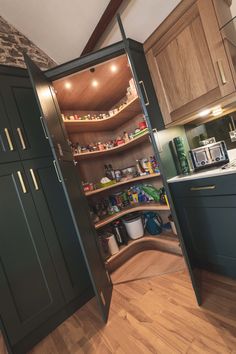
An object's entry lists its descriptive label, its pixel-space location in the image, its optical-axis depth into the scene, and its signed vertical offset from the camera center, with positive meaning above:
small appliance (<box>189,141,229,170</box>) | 1.50 -0.09
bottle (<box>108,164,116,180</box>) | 2.47 -0.02
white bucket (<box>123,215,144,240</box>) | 2.29 -0.72
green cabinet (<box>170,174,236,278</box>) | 1.31 -0.56
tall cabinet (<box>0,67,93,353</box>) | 1.35 -0.28
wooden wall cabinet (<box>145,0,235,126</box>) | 1.23 +0.65
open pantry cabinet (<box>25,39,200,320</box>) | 1.42 +0.36
